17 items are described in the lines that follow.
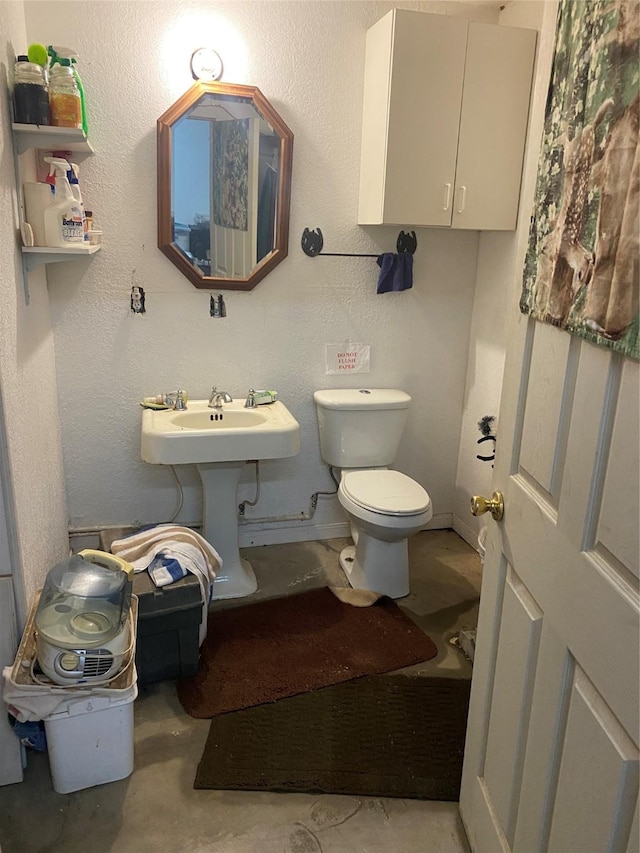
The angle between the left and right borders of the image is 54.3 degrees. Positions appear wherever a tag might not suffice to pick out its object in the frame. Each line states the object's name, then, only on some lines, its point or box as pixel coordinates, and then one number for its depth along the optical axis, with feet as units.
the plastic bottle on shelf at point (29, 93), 5.70
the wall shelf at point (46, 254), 6.25
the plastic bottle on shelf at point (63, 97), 5.92
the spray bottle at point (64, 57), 6.08
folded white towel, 6.76
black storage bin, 6.38
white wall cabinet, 7.43
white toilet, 7.91
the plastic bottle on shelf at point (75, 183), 6.73
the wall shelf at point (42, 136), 5.80
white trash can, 5.22
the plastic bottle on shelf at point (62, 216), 6.38
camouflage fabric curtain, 2.78
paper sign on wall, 9.11
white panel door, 2.88
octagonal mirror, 7.70
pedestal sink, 7.31
